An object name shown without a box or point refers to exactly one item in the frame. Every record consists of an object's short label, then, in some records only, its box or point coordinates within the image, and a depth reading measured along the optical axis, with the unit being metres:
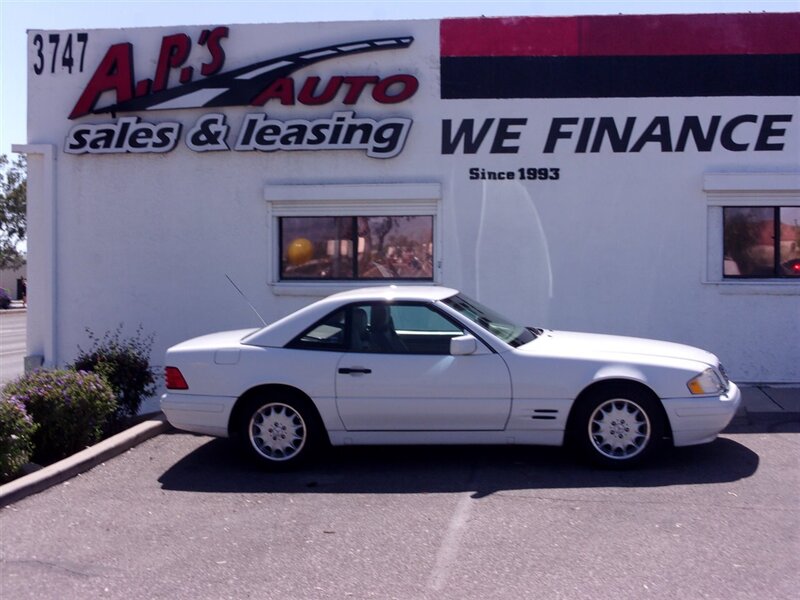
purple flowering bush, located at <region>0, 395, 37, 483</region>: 7.33
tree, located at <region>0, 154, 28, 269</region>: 51.69
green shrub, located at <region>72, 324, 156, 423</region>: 9.83
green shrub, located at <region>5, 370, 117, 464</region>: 8.26
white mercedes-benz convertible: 7.58
